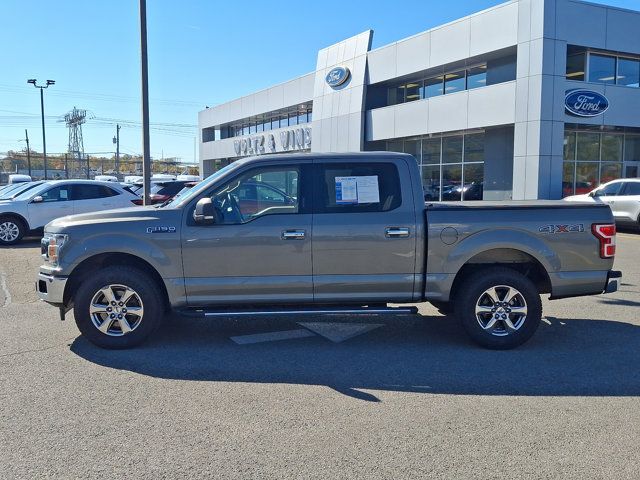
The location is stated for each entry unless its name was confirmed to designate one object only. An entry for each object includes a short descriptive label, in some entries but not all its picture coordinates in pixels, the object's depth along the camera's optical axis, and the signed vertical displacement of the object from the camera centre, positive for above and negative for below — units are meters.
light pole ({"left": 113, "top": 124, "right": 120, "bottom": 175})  74.84 +6.63
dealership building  21.22 +3.81
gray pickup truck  5.63 -0.61
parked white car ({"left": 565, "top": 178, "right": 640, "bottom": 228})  16.95 -0.24
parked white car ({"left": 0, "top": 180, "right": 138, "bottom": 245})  14.24 -0.30
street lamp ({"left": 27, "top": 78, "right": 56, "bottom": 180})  41.47 +7.45
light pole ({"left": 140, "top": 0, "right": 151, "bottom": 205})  11.47 +1.89
